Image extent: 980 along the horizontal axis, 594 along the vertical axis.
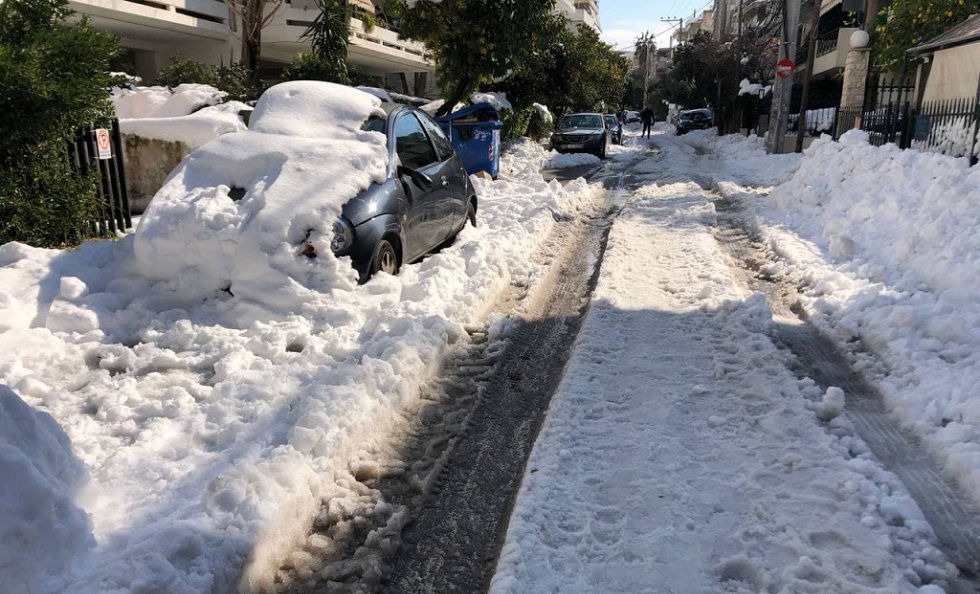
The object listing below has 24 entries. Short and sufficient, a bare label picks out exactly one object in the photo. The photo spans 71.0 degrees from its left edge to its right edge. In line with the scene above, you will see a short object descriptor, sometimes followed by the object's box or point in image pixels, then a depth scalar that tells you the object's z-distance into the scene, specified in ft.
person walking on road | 123.95
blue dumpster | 44.88
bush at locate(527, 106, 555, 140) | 84.12
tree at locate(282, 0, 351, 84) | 52.21
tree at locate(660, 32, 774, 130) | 118.21
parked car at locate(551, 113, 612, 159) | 72.18
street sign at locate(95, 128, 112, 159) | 25.50
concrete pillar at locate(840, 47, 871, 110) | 60.34
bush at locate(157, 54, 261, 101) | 50.96
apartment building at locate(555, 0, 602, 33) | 179.01
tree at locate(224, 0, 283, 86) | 53.83
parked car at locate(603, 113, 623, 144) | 99.55
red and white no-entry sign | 69.46
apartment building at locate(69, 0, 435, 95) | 59.72
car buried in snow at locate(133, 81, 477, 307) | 17.37
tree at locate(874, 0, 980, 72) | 52.01
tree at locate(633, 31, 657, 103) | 297.63
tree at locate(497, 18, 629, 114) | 85.66
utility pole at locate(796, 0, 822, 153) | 69.26
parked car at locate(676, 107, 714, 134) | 148.46
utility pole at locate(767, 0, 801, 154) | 71.15
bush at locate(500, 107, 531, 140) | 73.90
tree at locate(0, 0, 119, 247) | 21.38
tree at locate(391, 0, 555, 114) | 52.13
